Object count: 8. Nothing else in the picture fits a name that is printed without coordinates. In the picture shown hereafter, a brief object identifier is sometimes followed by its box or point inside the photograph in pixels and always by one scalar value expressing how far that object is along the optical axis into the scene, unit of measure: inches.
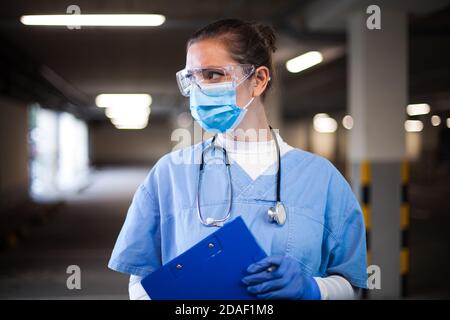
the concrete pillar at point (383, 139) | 130.7
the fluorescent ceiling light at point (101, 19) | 105.3
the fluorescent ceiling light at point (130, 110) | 362.8
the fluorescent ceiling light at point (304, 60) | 216.7
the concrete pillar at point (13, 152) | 284.4
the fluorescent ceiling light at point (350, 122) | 143.9
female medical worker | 43.8
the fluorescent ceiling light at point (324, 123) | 834.2
